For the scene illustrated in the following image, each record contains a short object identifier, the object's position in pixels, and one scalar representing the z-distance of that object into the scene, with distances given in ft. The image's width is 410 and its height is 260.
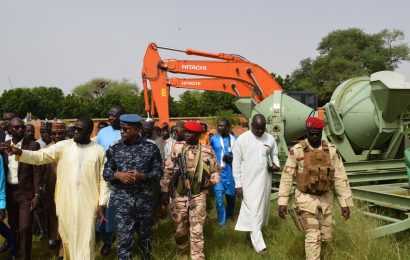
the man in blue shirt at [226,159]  21.35
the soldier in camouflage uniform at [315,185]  12.93
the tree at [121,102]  120.67
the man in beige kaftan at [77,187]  12.39
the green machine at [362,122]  24.29
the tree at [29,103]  130.93
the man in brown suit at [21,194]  14.26
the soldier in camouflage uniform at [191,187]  14.29
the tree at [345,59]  132.16
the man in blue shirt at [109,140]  16.07
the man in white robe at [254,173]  16.30
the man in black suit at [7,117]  20.44
